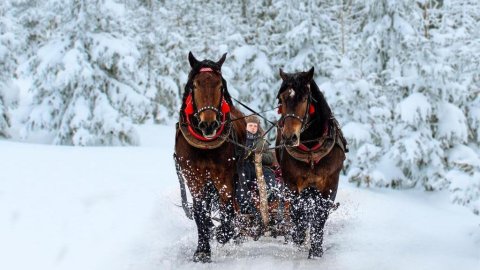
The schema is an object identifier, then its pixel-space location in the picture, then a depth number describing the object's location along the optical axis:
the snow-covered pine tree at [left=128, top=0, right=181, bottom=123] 32.12
